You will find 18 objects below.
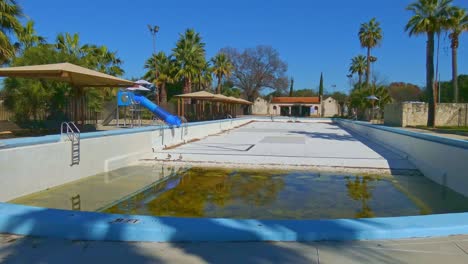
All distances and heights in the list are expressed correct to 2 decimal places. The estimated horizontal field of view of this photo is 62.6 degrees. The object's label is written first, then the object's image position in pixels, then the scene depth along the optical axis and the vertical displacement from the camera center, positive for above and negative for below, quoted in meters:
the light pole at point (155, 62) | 40.81 +6.35
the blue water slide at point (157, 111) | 21.65 +0.38
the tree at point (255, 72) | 75.69 +8.90
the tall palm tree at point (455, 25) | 30.67 +7.84
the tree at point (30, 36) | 26.12 +5.66
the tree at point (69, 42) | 29.84 +5.86
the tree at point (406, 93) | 90.19 +5.79
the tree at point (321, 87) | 89.59 +6.99
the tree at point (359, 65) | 70.49 +9.47
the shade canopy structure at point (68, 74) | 11.98 +1.42
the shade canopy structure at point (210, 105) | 30.13 +1.36
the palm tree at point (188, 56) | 42.66 +6.88
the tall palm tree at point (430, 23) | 31.05 +7.63
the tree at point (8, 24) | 16.16 +4.14
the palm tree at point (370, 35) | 55.03 +11.72
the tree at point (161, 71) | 44.84 +5.47
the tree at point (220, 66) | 56.62 +7.54
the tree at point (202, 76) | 43.97 +5.27
